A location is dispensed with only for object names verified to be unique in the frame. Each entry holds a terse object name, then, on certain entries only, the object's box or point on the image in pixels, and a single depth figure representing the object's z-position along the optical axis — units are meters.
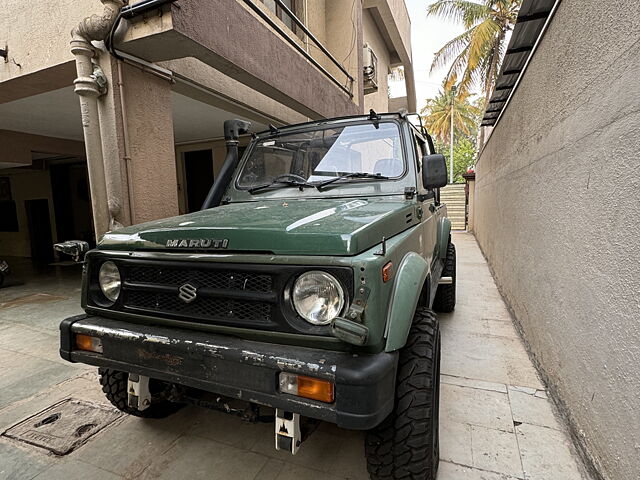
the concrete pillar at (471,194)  13.39
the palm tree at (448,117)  33.12
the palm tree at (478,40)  13.70
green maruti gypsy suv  1.45
